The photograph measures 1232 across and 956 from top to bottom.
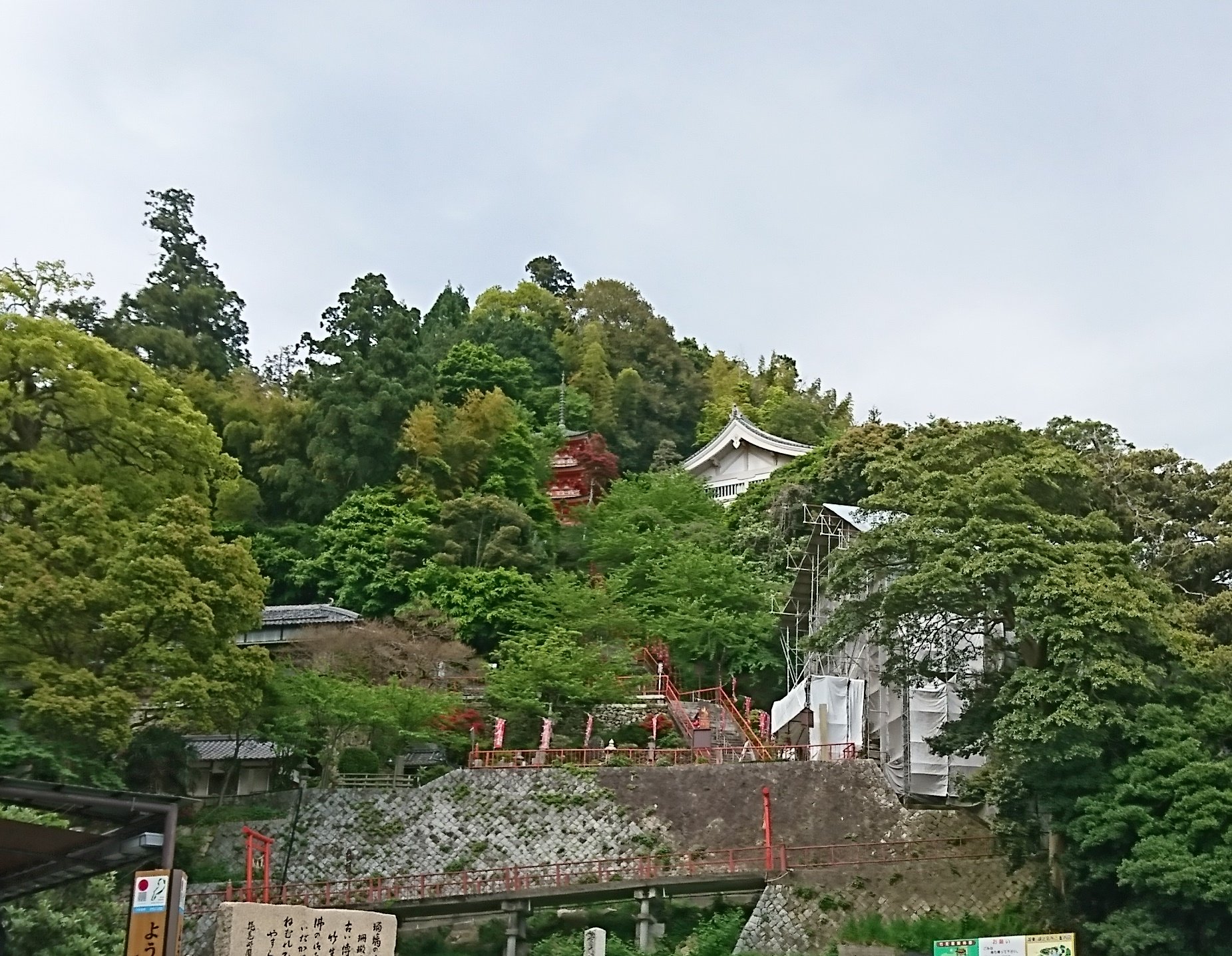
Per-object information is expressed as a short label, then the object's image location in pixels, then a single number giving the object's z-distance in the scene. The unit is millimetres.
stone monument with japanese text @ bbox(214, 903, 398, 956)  14055
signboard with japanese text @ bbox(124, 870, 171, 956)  11266
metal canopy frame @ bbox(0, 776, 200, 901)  10797
